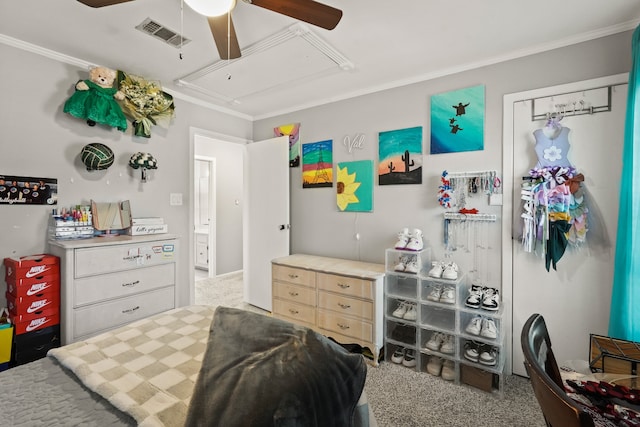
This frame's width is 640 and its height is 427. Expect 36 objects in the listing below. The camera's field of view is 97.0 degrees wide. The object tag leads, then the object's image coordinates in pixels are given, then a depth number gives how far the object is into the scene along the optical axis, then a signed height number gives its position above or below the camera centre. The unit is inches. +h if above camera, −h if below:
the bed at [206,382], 28.4 -22.3
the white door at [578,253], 75.4 -12.6
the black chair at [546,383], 23.8 -17.3
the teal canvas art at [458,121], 92.6 +29.7
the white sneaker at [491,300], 81.6 -27.0
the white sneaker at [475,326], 81.9 -34.7
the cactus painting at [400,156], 104.3 +19.8
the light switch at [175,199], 122.6 +3.9
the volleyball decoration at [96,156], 94.5 +17.6
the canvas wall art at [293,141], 137.9 +33.0
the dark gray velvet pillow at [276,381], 27.4 -18.5
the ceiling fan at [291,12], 52.8 +38.3
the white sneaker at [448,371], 85.6 -49.9
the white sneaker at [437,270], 89.1 -19.8
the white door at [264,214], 134.1 -2.8
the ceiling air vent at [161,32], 75.4 +49.2
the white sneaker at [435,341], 88.4 -42.3
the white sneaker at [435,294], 89.0 -27.3
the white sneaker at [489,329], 79.4 -34.5
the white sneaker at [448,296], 86.2 -27.1
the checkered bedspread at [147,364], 37.1 -25.8
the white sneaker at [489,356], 78.9 -41.6
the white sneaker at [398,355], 94.4 -49.5
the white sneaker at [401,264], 94.0 -18.8
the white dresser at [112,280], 81.4 -23.2
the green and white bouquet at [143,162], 107.3 +17.8
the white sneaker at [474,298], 84.3 -27.3
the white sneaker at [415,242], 93.7 -11.4
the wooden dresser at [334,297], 94.0 -32.4
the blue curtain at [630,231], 62.7 -5.2
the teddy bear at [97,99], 92.0 +36.5
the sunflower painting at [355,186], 115.6 +9.4
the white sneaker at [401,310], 94.0 -34.3
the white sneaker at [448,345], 86.1 -42.4
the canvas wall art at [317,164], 127.2 +20.4
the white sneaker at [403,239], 95.8 -10.7
